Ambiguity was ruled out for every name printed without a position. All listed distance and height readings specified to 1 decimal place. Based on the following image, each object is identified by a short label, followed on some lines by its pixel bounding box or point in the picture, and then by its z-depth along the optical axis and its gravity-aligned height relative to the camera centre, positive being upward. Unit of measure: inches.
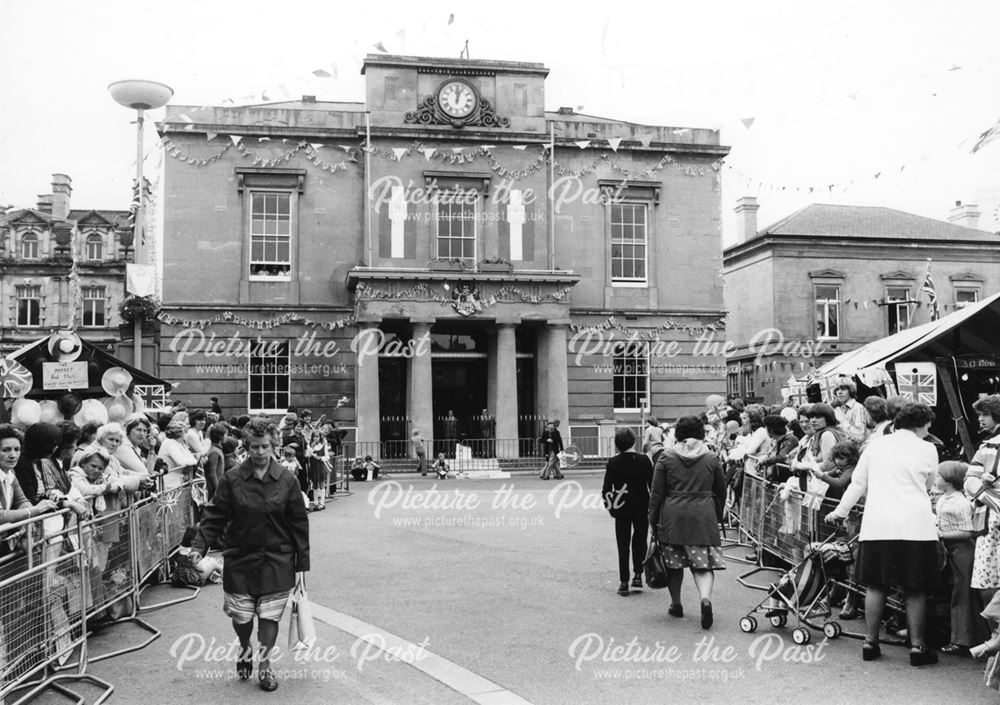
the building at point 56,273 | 2397.9 +280.9
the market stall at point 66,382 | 565.6 -1.1
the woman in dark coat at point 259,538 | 279.0 -47.6
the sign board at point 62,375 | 618.2 +3.8
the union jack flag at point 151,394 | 847.3 -12.6
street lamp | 726.5 +225.2
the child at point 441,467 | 1058.1 -99.4
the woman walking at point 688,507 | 355.3 -49.7
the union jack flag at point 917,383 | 616.7 -2.9
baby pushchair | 337.1 -76.5
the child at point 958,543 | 299.3 -53.3
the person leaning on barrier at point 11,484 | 283.6 -31.7
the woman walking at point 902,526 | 295.0 -47.1
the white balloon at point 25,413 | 520.1 -18.0
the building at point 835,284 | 1665.8 +173.0
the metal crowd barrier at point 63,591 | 258.7 -67.6
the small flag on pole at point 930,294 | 1051.6 +96.2
